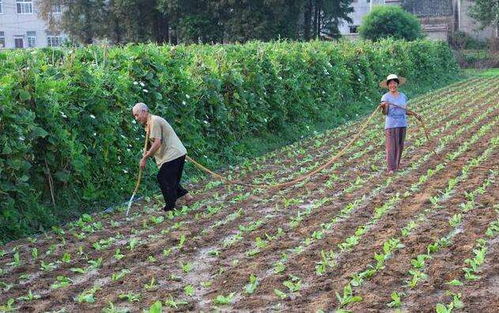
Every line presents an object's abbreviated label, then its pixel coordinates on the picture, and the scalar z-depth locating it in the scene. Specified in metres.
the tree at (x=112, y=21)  43.81
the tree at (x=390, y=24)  48.22
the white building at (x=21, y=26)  58.97
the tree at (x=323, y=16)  46.22
